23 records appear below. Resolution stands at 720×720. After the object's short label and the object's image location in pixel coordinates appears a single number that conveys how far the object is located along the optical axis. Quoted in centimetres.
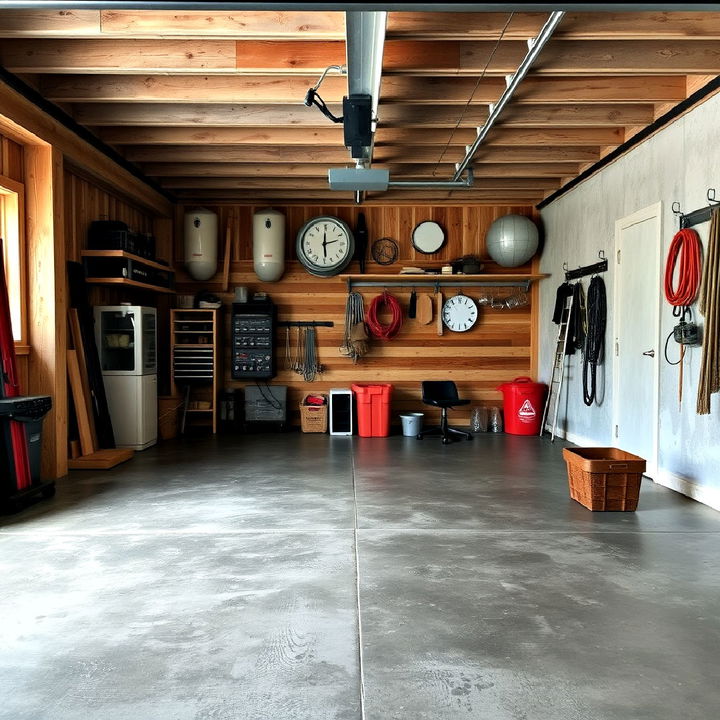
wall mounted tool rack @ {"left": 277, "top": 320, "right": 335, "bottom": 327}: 970
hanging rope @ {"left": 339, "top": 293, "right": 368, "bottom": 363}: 948
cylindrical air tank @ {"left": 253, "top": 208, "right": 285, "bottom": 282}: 920
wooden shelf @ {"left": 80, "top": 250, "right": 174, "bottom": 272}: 712
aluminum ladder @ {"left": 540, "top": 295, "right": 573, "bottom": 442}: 840
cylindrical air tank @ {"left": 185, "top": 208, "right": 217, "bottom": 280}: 921
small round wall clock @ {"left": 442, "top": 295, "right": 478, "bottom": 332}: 973
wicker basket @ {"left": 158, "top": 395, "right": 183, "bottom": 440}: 863
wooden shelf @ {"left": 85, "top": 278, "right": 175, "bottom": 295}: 715
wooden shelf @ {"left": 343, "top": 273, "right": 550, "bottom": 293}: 946
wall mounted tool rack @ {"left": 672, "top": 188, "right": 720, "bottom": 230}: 510
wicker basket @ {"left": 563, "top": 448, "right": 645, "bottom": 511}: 486
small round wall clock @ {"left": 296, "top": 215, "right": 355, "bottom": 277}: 936
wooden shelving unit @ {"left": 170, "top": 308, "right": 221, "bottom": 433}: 909
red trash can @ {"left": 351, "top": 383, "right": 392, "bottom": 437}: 884
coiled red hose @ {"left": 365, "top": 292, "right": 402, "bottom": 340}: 948
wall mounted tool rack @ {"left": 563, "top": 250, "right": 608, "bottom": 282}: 738
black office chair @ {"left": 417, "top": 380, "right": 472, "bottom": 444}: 840
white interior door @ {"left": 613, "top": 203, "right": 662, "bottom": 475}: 609
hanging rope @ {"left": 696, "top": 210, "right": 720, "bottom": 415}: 488
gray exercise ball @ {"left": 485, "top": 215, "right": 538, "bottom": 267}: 909
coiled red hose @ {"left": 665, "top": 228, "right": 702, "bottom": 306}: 531
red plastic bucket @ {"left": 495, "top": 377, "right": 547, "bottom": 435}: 898
